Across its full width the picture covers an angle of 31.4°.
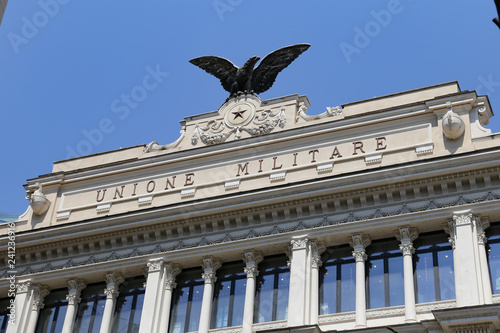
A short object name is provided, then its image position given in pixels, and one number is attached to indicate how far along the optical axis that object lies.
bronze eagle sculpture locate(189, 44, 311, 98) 37.78
